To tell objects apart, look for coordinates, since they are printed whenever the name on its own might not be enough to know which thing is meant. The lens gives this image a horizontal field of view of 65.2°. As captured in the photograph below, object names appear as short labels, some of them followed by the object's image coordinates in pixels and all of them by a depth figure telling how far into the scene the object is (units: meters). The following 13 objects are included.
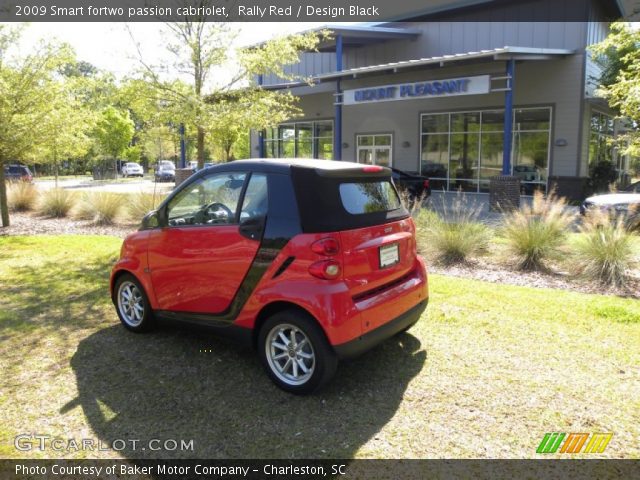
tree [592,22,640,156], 7.74
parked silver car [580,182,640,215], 11.76
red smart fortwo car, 3.62
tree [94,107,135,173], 43.39
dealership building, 17.95
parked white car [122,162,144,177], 49.06
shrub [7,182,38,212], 15.71
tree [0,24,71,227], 11.07
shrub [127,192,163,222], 13.25
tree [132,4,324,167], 9.87
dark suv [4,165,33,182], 31.42
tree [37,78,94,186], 11.65
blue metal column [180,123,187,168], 22.82
